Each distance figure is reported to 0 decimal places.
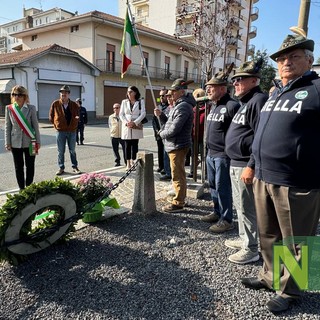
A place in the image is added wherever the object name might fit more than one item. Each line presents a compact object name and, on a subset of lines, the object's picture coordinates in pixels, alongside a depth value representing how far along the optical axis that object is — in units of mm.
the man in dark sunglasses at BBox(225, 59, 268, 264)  2883
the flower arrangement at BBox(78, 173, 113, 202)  3983
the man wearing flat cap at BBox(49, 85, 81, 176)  6574
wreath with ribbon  2834
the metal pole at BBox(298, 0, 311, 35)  5823
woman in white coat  6641
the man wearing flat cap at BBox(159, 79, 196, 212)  4328
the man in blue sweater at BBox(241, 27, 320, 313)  2174
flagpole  5523
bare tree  8758
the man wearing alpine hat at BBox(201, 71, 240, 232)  3633
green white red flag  5629
